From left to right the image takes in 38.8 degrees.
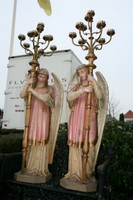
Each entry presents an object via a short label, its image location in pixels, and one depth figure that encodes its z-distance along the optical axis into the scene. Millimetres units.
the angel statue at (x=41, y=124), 3248
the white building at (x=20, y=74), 6842
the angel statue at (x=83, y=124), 2947
